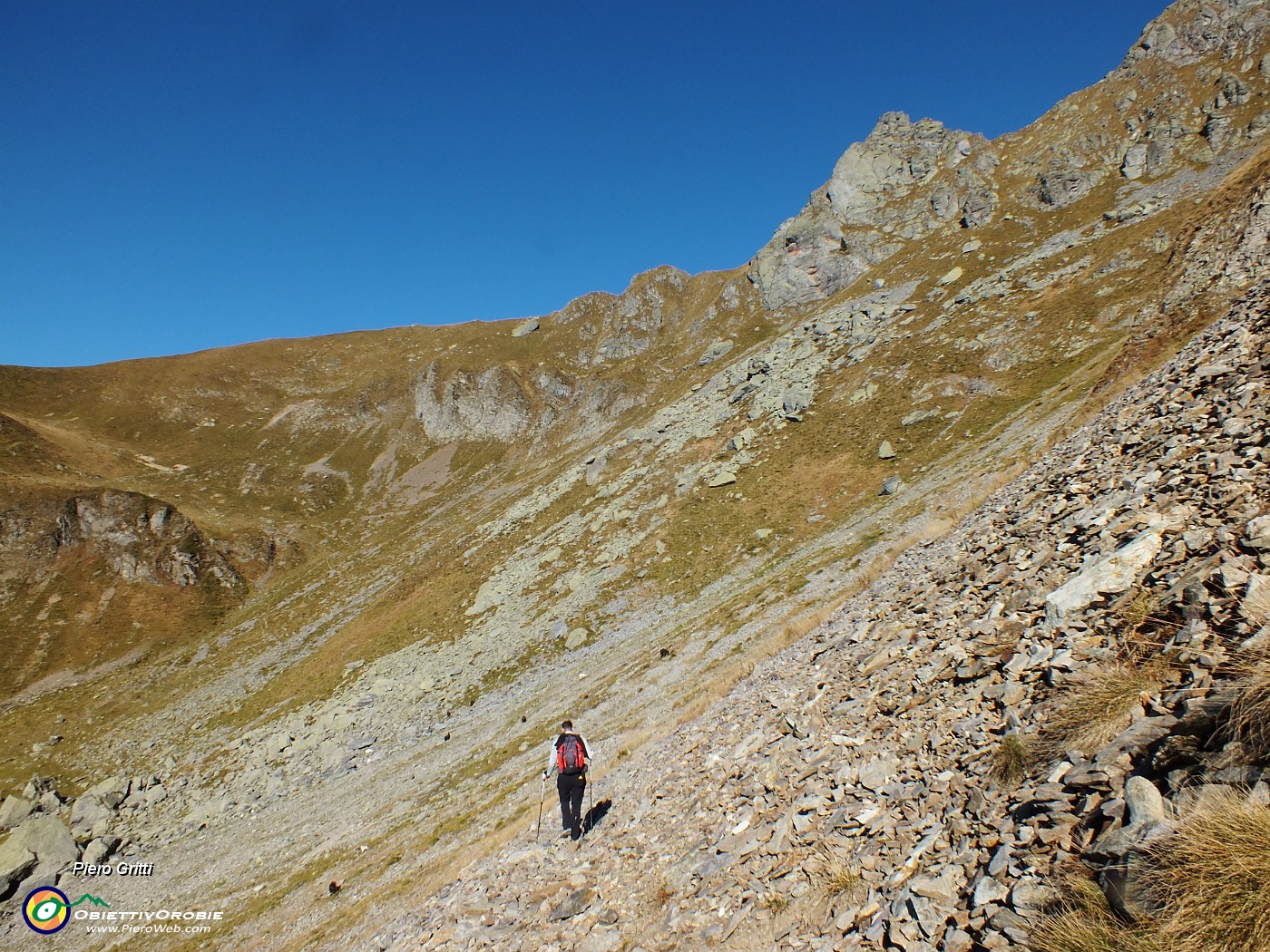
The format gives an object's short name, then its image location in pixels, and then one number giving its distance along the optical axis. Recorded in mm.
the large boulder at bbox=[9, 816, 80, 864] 33375
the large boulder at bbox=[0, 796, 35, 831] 37719
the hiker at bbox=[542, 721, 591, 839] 12586
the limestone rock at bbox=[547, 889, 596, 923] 9531
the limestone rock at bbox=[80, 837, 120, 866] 33219
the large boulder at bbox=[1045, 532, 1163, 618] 8391
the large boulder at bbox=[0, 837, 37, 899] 31339
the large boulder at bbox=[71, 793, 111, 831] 35812
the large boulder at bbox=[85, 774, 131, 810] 37281
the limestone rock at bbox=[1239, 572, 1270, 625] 5938
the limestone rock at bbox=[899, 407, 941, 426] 47000
